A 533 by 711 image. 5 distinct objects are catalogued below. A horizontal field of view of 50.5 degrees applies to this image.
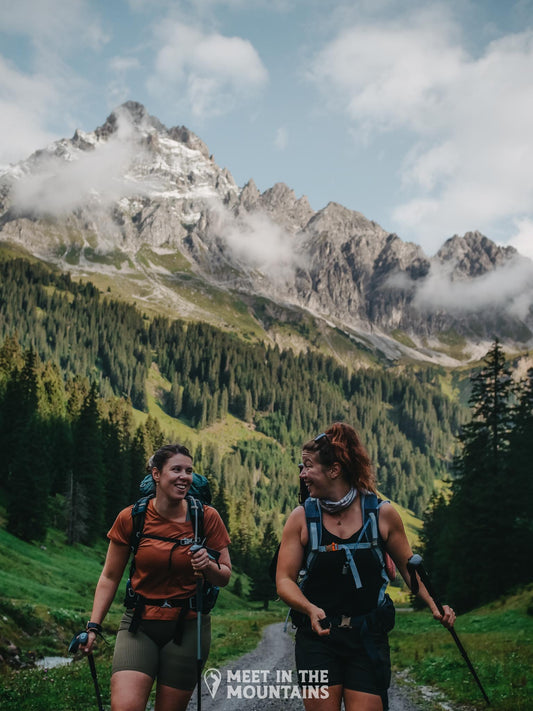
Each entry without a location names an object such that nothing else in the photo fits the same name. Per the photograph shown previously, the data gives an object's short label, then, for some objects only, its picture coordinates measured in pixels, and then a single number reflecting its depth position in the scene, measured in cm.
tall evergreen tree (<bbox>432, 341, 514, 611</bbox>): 3578
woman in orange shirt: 592
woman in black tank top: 517
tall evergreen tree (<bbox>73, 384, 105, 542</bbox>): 6256
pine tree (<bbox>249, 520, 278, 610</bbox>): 7725
